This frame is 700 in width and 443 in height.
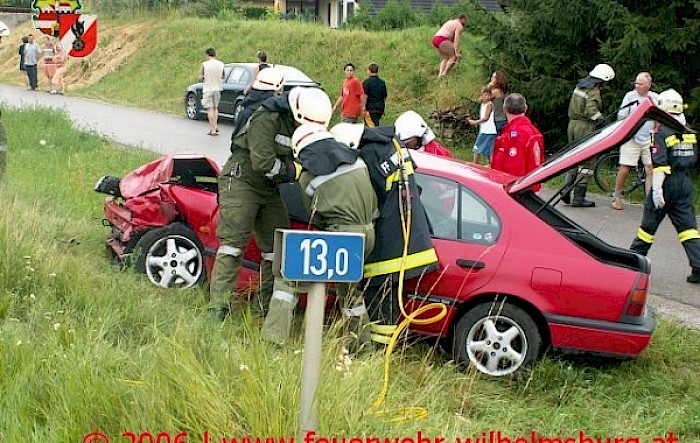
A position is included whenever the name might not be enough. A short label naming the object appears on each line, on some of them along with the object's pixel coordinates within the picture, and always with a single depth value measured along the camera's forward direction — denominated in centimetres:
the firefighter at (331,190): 545
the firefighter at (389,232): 584
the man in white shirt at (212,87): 2008
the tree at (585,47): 1393
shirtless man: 2200
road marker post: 348
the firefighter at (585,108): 1239
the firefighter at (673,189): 865
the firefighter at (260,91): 668
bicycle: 1350
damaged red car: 595
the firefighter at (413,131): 786
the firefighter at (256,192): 637
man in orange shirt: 1894
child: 1288
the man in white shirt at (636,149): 1167
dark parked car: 2233
